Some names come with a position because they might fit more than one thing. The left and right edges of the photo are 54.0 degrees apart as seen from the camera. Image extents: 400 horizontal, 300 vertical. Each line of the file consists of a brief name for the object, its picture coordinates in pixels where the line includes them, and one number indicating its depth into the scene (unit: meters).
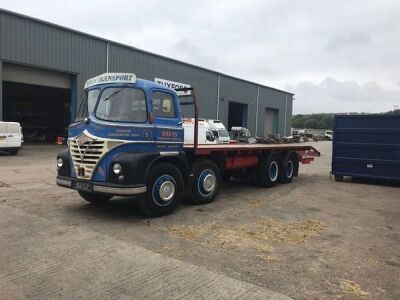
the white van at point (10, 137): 20.60
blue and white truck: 6.88
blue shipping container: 12.73
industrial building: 23.19
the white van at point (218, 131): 25.27
